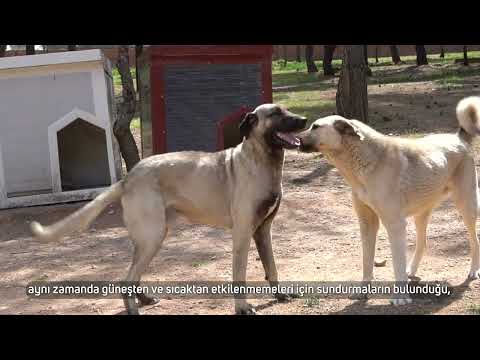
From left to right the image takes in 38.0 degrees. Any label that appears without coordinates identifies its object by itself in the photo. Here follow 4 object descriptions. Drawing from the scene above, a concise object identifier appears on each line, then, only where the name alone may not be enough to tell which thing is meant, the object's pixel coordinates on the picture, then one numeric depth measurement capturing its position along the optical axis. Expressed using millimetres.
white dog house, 9648
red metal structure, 9969
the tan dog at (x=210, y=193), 5664
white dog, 5613
